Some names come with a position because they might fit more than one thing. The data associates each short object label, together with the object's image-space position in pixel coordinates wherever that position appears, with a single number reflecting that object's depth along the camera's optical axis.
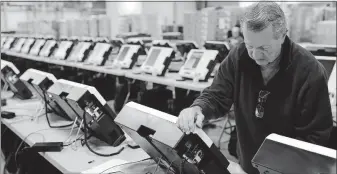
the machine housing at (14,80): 3.75
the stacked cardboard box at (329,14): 6.65
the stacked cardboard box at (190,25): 8.12
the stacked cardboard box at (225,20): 7.71
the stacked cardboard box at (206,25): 7.67
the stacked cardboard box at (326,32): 5.57
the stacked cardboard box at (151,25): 9.09
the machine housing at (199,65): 4.45
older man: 1.46
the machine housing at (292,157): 0.88
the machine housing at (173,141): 1.37
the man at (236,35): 7.13
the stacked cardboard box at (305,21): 6.51
